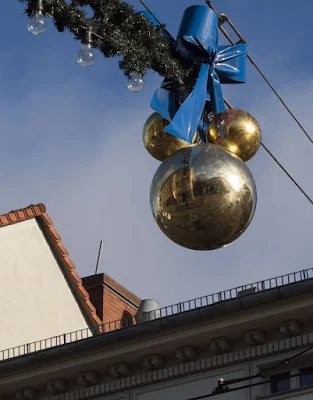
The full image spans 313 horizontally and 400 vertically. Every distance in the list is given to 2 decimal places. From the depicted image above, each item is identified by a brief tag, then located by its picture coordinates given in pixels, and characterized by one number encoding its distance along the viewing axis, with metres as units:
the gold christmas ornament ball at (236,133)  9.21
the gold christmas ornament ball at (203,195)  8.61
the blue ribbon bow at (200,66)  9.11
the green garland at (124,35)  9.02
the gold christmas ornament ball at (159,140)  9.47
